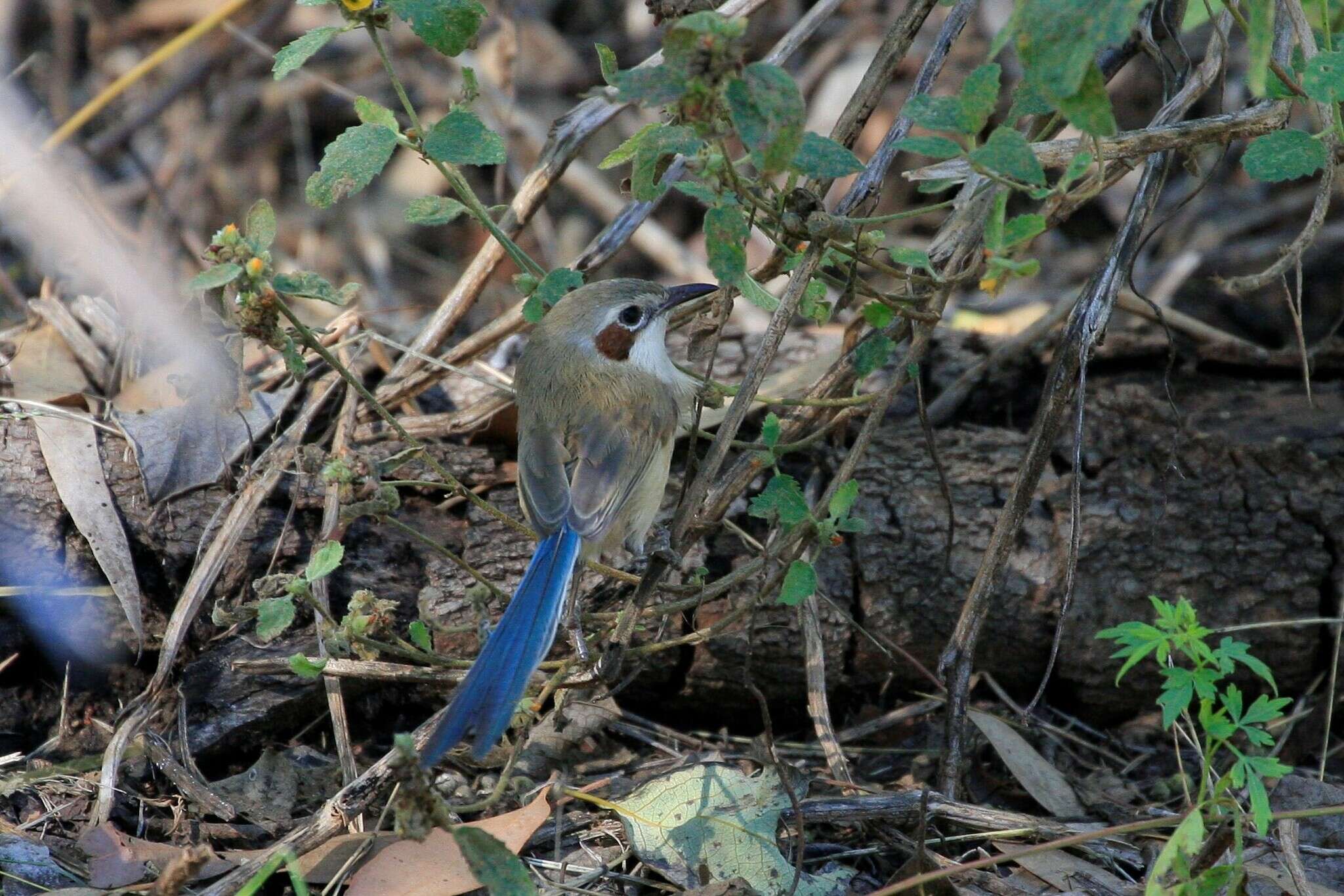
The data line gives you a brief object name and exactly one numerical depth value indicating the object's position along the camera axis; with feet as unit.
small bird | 20.03
